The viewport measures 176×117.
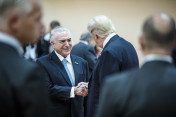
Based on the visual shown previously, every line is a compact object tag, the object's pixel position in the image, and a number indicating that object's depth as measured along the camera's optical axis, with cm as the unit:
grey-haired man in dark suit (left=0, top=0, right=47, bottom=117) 245
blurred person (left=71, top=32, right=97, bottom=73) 865
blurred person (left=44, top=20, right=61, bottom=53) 1296
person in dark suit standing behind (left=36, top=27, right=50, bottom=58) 1193
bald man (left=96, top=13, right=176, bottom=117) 256
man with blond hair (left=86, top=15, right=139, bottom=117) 509
